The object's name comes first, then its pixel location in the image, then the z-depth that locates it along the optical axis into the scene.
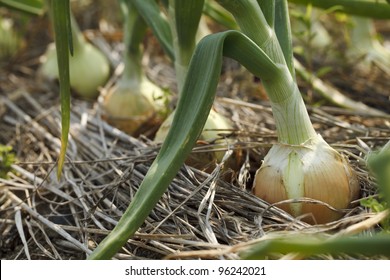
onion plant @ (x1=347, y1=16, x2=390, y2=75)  1.81
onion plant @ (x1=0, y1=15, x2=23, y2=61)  2.02
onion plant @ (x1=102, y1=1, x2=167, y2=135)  1.46
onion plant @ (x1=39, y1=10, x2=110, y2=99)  1.72
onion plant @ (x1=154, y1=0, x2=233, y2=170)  1.08
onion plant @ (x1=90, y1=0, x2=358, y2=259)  0.85
